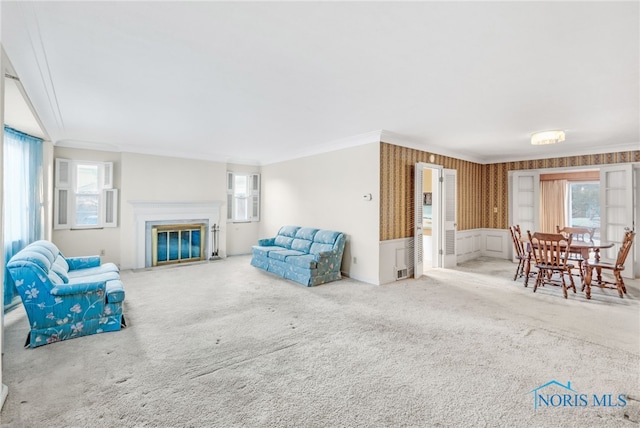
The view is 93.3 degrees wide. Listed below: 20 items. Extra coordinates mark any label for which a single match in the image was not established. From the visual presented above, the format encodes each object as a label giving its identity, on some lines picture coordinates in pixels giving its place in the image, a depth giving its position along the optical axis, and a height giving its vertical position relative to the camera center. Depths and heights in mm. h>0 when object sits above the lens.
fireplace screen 6523 -700
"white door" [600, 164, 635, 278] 5645 +196
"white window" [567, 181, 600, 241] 8695 +346
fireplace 6309 -341
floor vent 5353 -1065
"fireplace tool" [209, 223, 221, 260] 7281 -721
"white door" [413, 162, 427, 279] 5570 -144
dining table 4586 -525
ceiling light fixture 4559 +1201
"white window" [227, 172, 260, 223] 7832 +410
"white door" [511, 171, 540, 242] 6949 +357
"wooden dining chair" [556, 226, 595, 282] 4691 -559
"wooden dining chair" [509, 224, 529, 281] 5324 -577
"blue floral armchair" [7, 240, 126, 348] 2855 -902
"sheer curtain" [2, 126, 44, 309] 3708 +213
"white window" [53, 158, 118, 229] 5617 +301
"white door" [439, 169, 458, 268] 6391 -73
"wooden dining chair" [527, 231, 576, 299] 4426 -595
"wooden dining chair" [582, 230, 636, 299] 4336 -740
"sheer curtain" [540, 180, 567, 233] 8922 +353
